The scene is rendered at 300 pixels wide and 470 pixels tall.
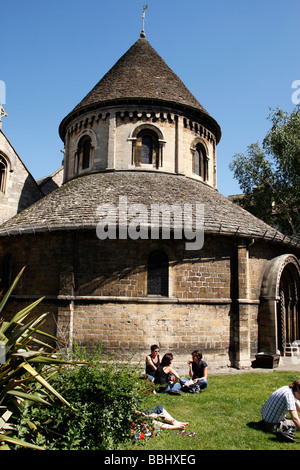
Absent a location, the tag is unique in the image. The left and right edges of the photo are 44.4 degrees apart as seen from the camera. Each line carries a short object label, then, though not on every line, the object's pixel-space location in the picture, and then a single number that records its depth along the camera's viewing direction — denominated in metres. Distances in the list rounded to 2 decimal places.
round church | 11.66
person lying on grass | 6.38
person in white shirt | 6.09
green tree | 21.94
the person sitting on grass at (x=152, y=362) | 9.25
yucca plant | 4.85
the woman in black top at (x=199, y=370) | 9.30
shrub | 5.26
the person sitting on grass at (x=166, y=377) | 8.77
